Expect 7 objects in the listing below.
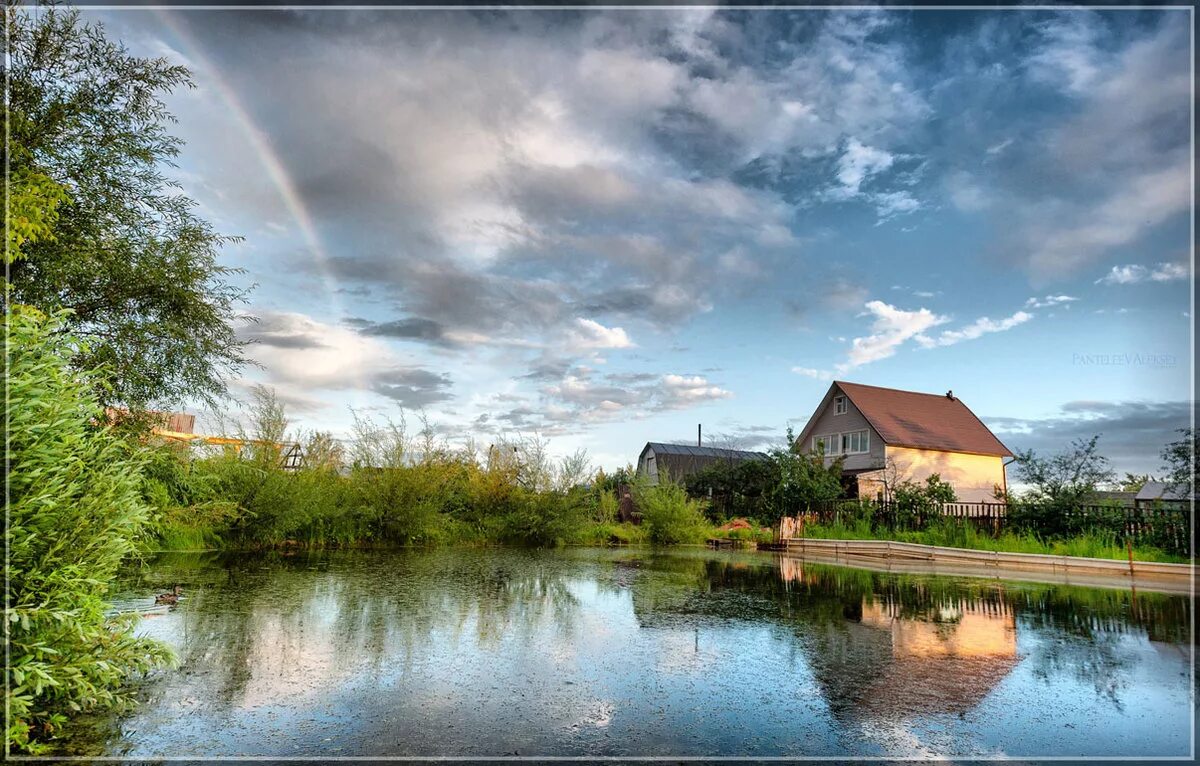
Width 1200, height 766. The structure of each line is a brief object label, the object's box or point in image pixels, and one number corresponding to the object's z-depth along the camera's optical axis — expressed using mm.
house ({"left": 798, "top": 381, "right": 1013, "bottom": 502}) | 27609
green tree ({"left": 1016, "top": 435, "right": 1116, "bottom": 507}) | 15141
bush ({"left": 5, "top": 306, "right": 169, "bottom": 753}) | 3447
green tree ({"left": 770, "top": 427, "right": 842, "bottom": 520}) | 20547
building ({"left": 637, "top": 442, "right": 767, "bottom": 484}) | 41625
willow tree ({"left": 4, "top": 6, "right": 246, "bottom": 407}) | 8117
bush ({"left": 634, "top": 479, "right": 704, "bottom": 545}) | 21500
